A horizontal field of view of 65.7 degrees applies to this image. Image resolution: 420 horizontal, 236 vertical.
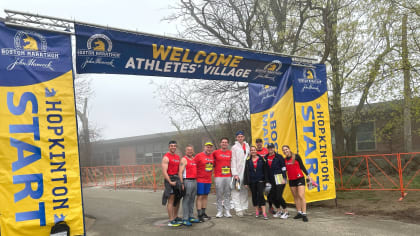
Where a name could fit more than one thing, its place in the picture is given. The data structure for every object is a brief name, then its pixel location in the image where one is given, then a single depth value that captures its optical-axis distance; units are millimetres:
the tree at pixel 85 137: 32312
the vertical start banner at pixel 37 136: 5340
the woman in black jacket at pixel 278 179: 7762
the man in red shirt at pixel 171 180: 7066
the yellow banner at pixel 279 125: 9008
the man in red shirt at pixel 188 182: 7262
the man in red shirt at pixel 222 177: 8039
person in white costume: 8164
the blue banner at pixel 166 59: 6598
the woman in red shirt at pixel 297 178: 7496
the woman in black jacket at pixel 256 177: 7836
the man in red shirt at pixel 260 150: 8103
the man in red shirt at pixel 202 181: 7652
